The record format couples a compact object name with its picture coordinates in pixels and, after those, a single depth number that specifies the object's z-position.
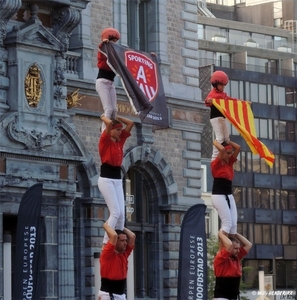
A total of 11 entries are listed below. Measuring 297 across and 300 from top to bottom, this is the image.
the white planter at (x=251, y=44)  103.25
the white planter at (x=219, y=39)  101.19
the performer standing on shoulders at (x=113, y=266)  30.70
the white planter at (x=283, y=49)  105.81
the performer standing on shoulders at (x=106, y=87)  31.34
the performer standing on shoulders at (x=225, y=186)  32.72
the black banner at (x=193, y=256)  42.81
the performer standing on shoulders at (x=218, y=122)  33.22
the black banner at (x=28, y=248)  41.03
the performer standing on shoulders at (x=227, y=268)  32.53
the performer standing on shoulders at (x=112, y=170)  30.91
